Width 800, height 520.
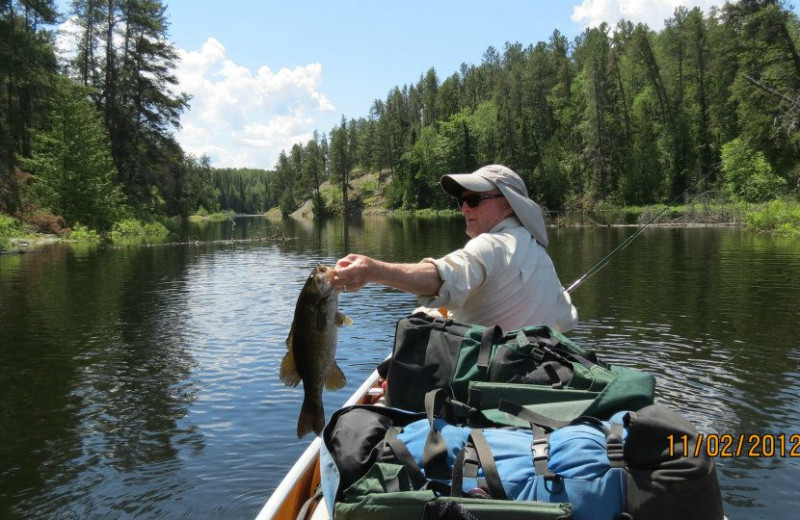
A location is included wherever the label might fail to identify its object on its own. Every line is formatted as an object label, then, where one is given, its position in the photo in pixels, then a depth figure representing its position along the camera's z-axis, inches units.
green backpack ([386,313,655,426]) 101.7
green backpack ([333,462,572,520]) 87.7
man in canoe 124.3
